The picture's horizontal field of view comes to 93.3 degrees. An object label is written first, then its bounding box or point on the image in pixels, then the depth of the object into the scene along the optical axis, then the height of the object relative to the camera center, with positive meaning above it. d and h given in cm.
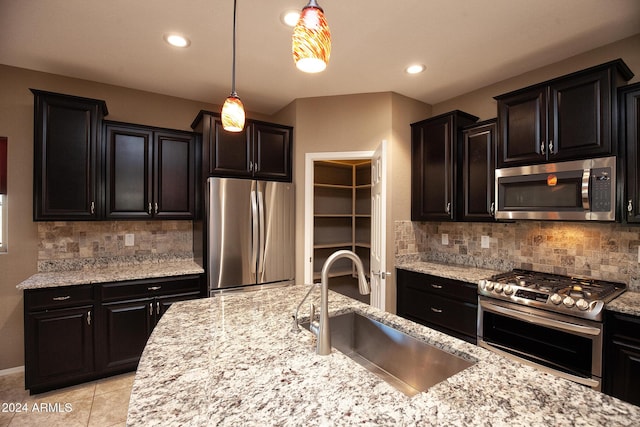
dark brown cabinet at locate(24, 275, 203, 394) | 238 -96
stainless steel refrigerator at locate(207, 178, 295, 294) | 291 -20
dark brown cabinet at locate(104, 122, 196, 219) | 285 +41
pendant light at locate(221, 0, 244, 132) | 171 +57
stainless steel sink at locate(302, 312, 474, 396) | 125 -66
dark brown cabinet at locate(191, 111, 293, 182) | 302 +68
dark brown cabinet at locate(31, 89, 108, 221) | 251 +49
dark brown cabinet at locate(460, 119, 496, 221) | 278 +40
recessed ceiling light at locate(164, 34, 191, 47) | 223 +131
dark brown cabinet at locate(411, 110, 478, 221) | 304 +50
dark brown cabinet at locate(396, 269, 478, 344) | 259 -85
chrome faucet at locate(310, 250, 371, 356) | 114 -33
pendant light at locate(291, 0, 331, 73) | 104 +61
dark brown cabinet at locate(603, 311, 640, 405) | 176 -86
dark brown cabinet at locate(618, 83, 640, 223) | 196 +46
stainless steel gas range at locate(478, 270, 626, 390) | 188 -74
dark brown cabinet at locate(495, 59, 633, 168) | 205 +72
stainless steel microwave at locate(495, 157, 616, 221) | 205 +17
